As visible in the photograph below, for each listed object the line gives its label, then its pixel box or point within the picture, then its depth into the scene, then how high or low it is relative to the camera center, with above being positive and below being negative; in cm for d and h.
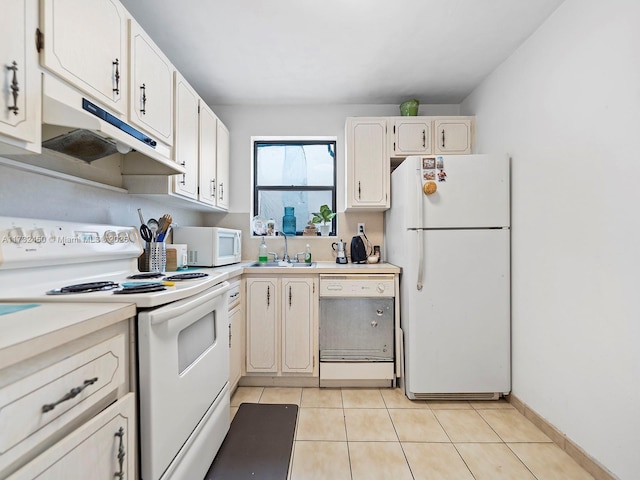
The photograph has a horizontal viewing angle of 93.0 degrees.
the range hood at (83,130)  100 +42
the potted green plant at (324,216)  296 +25
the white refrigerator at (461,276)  213 -24
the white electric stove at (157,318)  96 -30
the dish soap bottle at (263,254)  292 -12
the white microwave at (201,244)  229 -2
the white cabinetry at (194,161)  182 +60
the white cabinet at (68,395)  57 -35
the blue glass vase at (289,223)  312 +19
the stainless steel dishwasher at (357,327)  235 -66
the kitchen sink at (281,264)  267 -21
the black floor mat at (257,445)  149 -113
